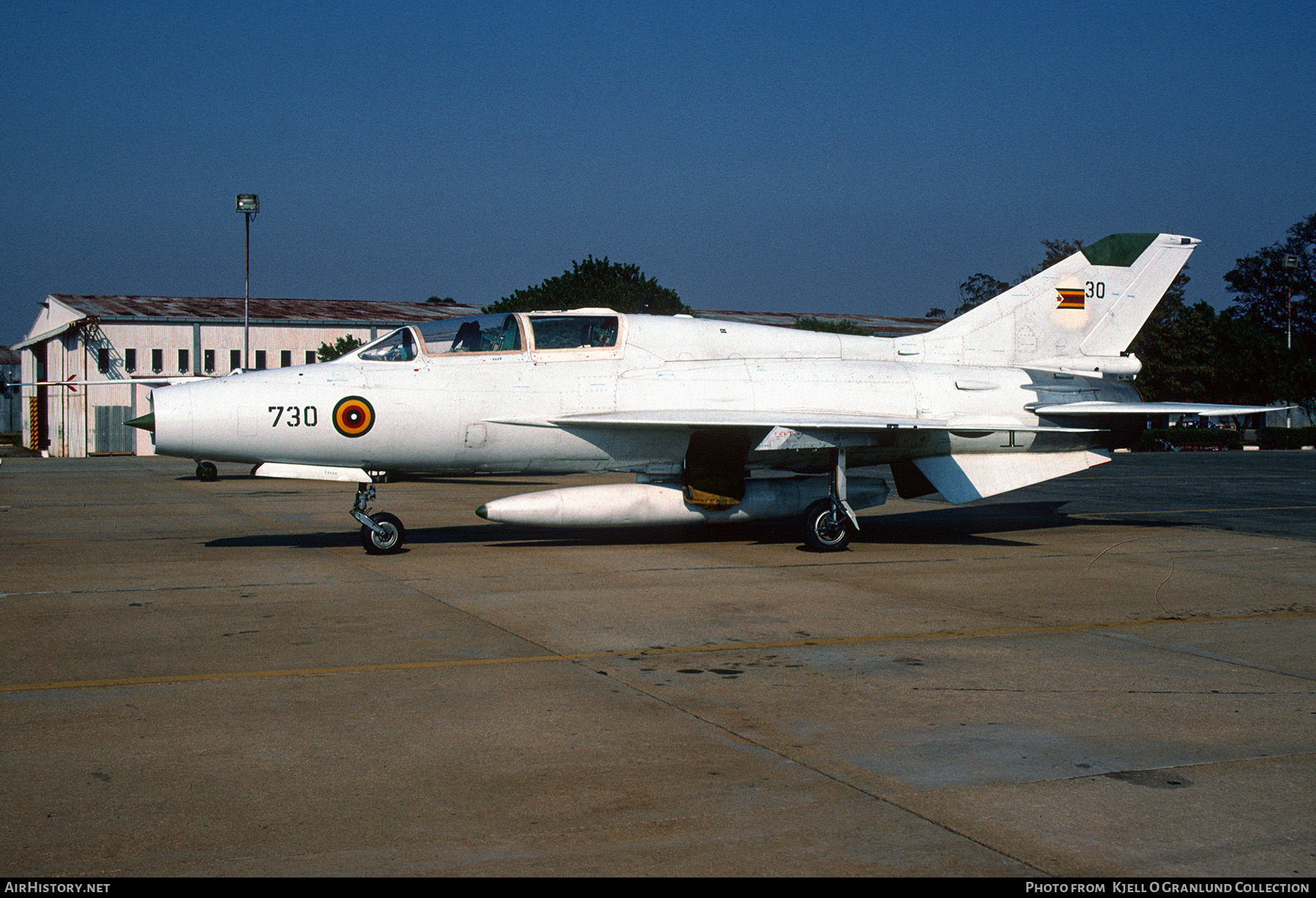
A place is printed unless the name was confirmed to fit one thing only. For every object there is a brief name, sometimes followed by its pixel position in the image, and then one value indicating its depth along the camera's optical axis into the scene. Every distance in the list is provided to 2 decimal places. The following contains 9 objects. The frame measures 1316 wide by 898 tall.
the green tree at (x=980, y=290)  73.38
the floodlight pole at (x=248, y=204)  42.78
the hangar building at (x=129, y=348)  53.59
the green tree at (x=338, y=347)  46.91
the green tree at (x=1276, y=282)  103.94
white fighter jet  12.04
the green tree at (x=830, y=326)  54.57
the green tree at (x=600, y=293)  49.81
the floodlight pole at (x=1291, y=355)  68.19
